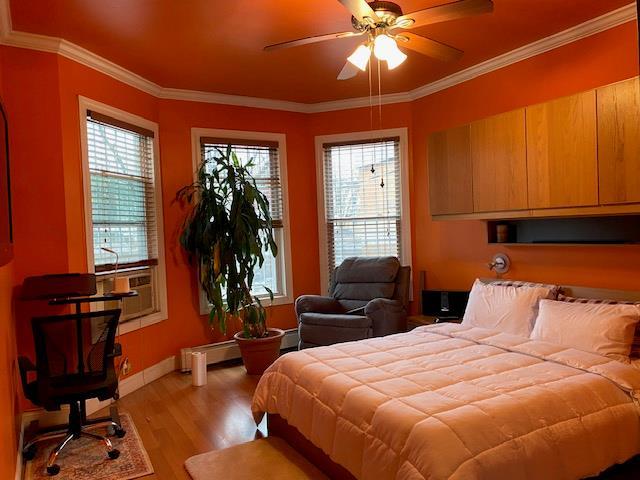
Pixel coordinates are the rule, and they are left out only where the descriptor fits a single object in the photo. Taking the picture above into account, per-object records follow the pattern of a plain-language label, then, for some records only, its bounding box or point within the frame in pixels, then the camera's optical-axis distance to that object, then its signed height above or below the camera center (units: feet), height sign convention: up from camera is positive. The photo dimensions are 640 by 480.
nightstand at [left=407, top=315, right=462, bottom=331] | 14.11 -2.98
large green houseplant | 14.60 -0.46
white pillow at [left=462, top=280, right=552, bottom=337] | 10.99 -2.11
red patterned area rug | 9.11 -4.55
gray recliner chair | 14.42 -2.54
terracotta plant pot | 14.80 -3.81
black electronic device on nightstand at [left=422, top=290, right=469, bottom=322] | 14.57 -2.56
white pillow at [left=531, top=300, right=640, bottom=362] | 8.96 -2.17
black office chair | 9.35 -2.62
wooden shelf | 10.74 -0.34
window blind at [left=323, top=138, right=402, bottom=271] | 17.13 +0.99
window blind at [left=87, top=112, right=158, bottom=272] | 12.62 +1.21
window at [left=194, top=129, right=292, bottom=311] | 16.90 +1.33
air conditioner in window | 12.87 -1.81
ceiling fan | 7.47 +3.39
